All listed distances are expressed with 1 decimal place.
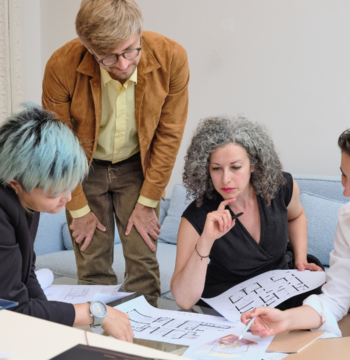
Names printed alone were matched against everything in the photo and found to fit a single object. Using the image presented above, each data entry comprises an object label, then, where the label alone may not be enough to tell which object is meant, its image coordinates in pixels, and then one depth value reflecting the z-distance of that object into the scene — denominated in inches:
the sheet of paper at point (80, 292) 47.6
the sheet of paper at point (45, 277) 53.4
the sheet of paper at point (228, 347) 33.7
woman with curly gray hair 53.6
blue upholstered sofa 84.3
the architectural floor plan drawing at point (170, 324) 38.0
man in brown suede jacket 47.1
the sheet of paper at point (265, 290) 46.9
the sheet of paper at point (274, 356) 32.5
